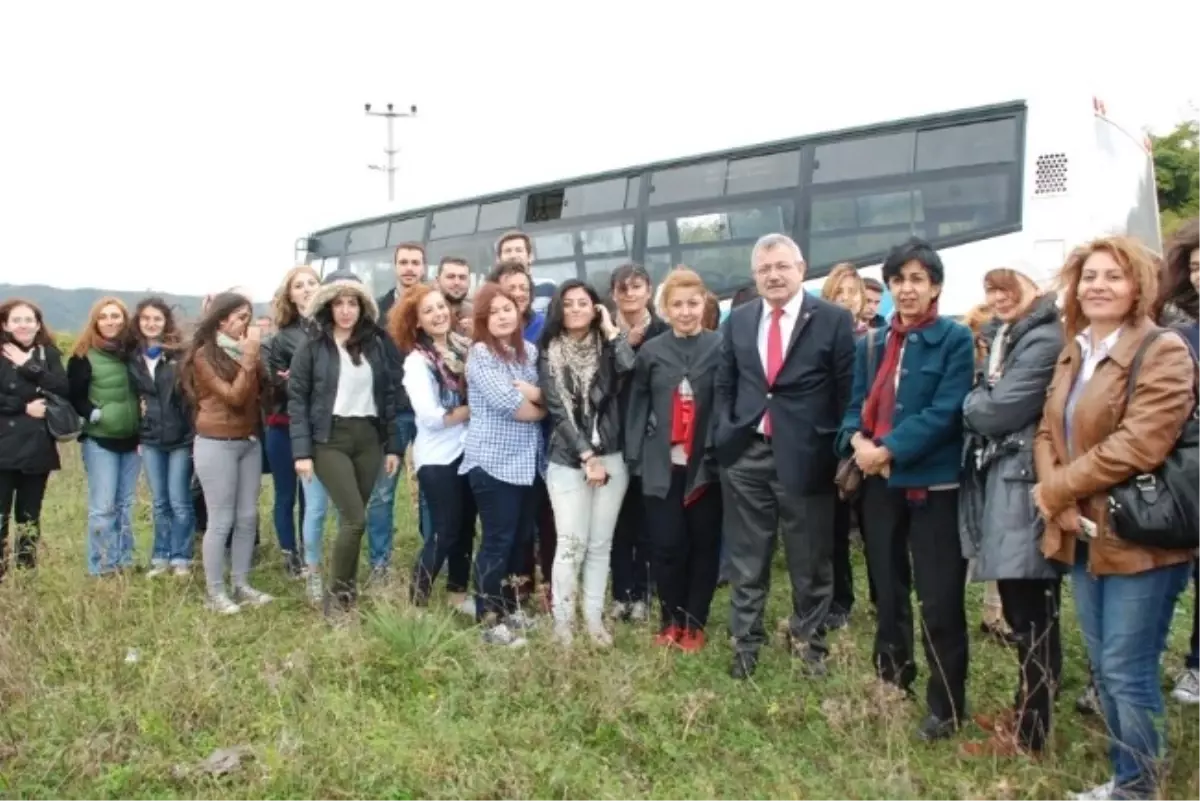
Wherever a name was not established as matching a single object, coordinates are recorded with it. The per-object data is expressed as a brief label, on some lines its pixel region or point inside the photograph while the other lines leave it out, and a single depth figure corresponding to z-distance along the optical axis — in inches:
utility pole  1193.4
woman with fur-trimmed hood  194.2
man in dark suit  161.6
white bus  315.9
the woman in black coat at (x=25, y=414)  218.2
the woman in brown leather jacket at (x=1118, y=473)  110.0
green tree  615.5
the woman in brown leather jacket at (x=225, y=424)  204.8
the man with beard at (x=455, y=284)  220.8
